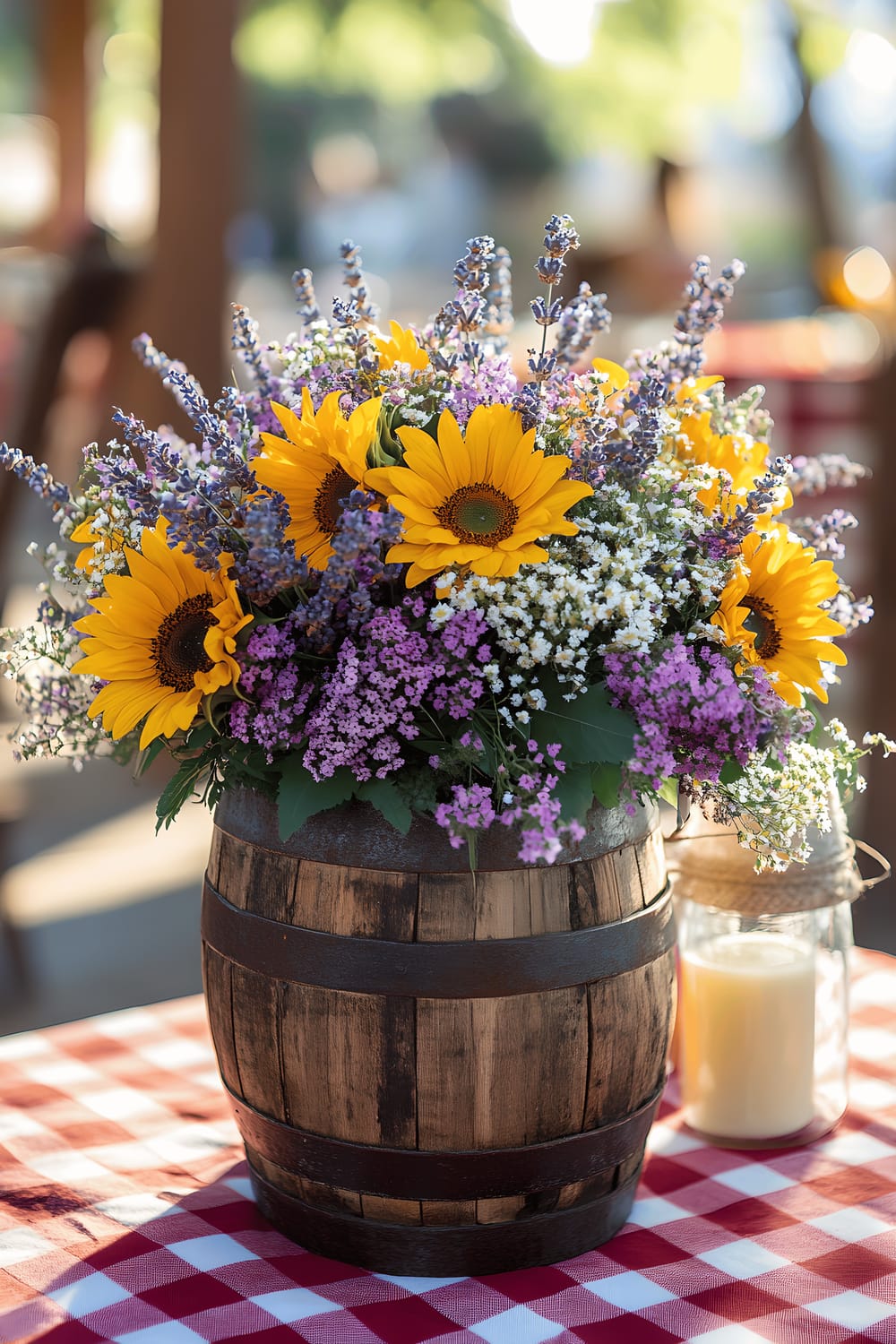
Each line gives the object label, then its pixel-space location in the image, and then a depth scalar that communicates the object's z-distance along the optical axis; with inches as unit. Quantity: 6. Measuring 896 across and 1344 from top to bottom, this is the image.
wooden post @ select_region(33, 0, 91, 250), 249.8
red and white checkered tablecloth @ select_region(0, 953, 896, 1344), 49.0
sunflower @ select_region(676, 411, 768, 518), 52.5
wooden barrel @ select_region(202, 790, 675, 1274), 48.7
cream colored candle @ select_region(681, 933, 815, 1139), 54.7
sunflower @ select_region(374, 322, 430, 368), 51.1
